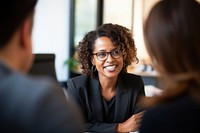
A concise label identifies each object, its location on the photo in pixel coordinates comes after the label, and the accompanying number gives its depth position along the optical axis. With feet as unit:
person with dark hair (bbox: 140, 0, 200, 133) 2.94
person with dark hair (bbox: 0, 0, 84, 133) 1.92
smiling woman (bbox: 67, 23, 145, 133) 5.95
